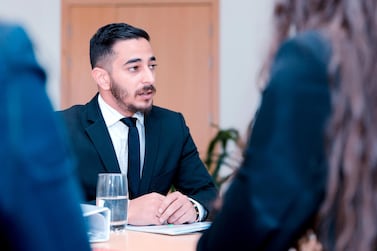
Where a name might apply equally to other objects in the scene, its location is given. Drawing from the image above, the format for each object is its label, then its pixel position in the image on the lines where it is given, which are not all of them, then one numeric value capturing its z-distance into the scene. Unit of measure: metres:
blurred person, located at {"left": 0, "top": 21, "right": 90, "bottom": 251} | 0.56
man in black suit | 2.73
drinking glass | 2.19
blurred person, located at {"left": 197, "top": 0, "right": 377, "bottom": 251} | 0.85
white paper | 2.13
